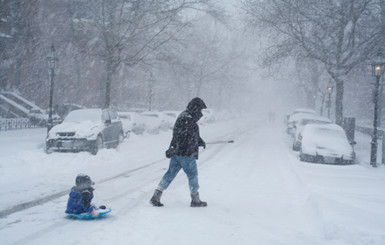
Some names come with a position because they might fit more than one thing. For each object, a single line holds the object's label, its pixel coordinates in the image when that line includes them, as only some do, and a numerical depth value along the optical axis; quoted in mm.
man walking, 6402
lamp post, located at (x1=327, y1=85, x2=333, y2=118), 31217
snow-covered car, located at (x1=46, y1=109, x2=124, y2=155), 12570
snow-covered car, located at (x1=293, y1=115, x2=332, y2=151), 19777
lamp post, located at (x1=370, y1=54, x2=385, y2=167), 13727
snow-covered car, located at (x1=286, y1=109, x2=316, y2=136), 25561
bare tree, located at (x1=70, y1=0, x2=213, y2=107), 19062
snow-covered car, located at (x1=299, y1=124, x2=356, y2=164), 13188
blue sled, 5648
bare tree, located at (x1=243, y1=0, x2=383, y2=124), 18047
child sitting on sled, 5695
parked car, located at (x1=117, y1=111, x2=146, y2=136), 21453
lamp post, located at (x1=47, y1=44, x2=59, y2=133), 15659
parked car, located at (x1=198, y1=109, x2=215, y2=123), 38094
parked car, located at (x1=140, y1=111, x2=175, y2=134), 23594
